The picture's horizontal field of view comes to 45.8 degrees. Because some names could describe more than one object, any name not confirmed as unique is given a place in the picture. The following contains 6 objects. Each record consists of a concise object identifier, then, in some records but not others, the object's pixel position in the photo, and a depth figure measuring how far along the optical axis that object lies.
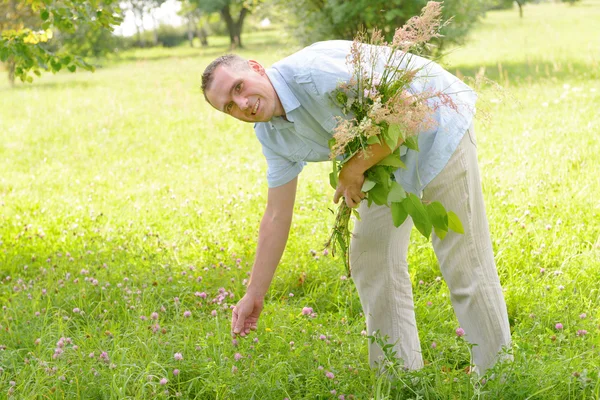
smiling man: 2.71
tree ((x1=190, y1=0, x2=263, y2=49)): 41.94
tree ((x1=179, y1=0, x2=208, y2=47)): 45.41
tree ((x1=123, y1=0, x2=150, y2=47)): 66.56
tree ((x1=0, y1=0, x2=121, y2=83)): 5.20
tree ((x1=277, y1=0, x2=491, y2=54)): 14.64
